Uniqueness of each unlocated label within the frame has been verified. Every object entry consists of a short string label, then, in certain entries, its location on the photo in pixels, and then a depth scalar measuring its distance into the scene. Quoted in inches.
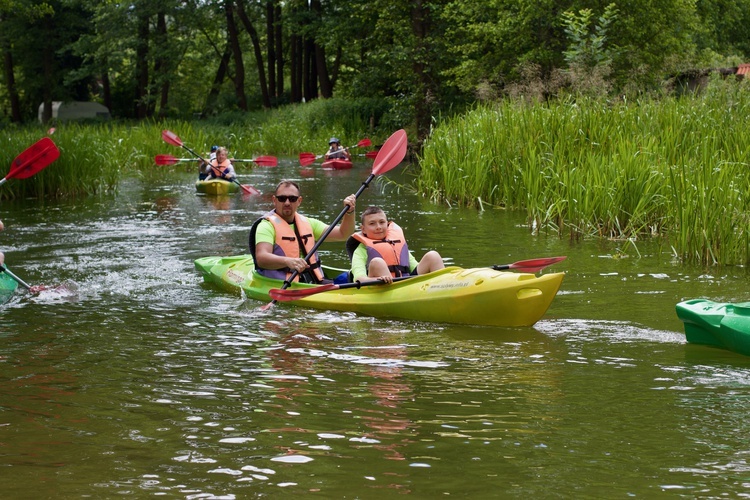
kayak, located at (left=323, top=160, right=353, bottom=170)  814.5
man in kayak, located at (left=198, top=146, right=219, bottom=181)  652.1
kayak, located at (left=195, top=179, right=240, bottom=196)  617.3
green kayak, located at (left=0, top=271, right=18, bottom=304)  290.5
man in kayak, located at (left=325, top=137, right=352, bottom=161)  829.2
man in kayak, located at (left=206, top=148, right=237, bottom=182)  630.5
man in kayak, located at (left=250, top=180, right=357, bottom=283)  289.7
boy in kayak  271.0
